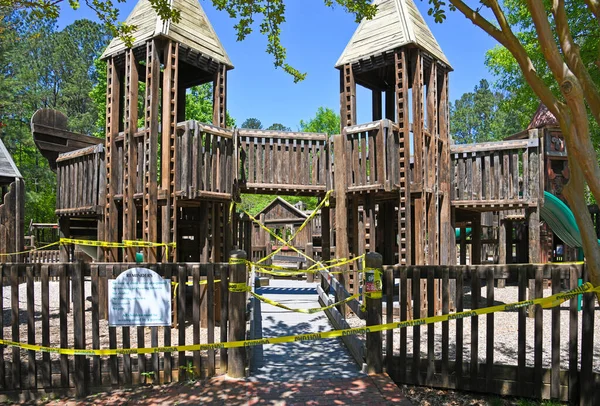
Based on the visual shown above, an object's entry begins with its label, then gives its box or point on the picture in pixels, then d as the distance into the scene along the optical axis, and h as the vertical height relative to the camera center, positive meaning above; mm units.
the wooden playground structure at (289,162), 9500 +1010
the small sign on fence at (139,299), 5125 -1131
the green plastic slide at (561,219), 11977 -530
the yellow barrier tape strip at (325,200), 10875 +72
